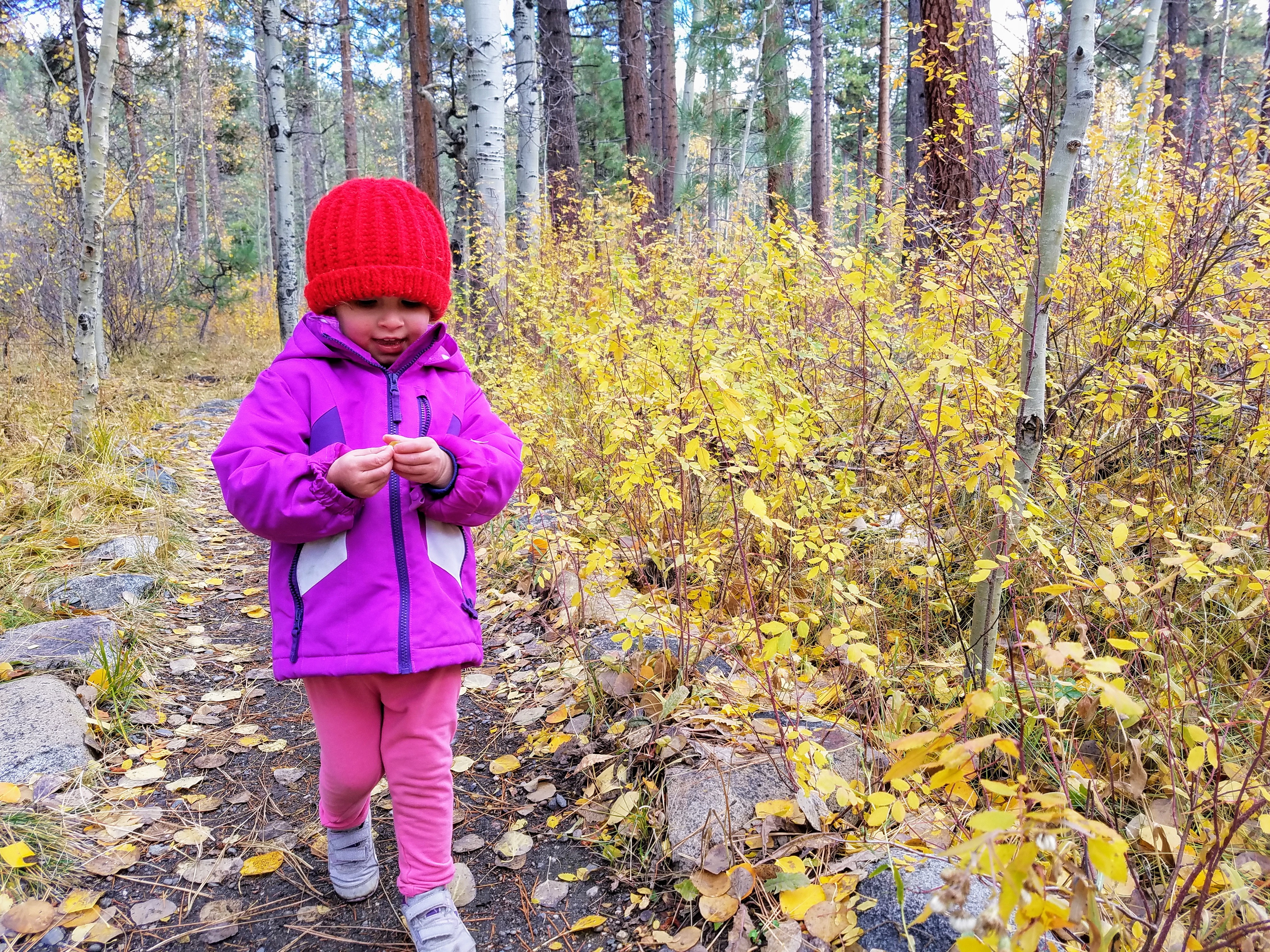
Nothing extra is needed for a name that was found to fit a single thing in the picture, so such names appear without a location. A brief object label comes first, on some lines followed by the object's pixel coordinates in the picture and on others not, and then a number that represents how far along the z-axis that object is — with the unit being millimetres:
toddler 1481
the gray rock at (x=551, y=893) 1776
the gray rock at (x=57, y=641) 2488
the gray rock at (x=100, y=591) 3010
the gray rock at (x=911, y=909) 1369
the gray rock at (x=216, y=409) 7223
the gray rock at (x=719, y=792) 1750
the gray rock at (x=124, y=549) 3430
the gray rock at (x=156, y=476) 4422
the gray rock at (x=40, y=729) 2066
